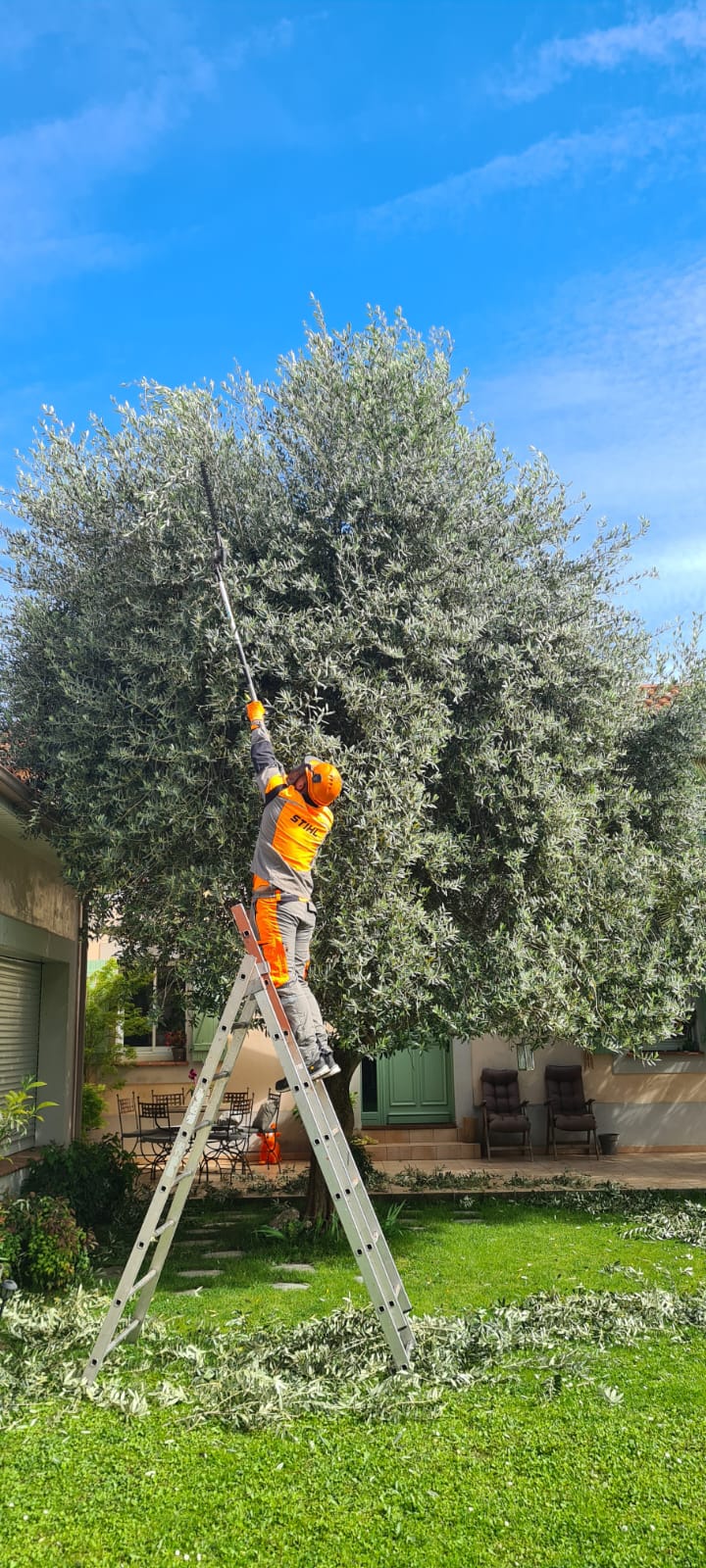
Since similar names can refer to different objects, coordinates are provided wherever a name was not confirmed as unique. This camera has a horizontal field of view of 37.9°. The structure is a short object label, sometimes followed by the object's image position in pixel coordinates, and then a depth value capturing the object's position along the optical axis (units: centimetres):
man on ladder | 525
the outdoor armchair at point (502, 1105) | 1403
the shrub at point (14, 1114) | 603
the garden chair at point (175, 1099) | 1370
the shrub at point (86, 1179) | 834
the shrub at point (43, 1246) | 670
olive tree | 715
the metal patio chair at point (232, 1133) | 1179
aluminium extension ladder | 482
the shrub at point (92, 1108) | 1345
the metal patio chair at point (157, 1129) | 1151
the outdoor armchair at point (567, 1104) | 1417
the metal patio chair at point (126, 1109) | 1398
